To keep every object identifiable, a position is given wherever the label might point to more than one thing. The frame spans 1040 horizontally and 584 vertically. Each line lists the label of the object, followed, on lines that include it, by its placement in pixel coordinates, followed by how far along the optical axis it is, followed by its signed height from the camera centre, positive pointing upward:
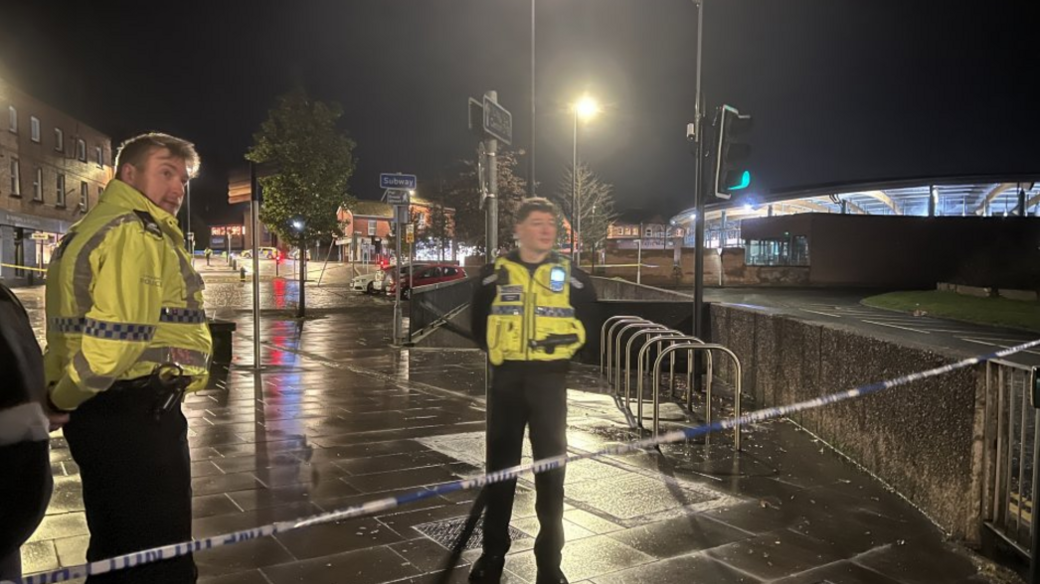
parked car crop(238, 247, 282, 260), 66.94 -0.21
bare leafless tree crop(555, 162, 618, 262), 56.53 +3.80
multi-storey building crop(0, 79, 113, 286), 36.81 +3.99
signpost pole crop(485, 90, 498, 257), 5.85 +0.42
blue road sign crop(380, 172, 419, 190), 13.89 +1.32
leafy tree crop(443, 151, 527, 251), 48.50 +3.98
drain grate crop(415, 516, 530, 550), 4.51 -1.74
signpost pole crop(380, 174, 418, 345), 13.95 +1.07
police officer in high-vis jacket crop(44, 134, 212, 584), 2.53 -0.42
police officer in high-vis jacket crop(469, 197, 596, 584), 3.99 -0.57
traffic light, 8.78 +1.17
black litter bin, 11.42 -1.35
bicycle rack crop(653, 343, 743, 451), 6.86 -1.23
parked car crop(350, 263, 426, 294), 32.66 -1.30
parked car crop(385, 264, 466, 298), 31.67 -0.94
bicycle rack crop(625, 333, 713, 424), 7.30 -1.26
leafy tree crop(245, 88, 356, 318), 20.88 +2.36
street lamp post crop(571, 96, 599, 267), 23.25 +4.71
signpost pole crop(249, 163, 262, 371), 11.13 -0.41
